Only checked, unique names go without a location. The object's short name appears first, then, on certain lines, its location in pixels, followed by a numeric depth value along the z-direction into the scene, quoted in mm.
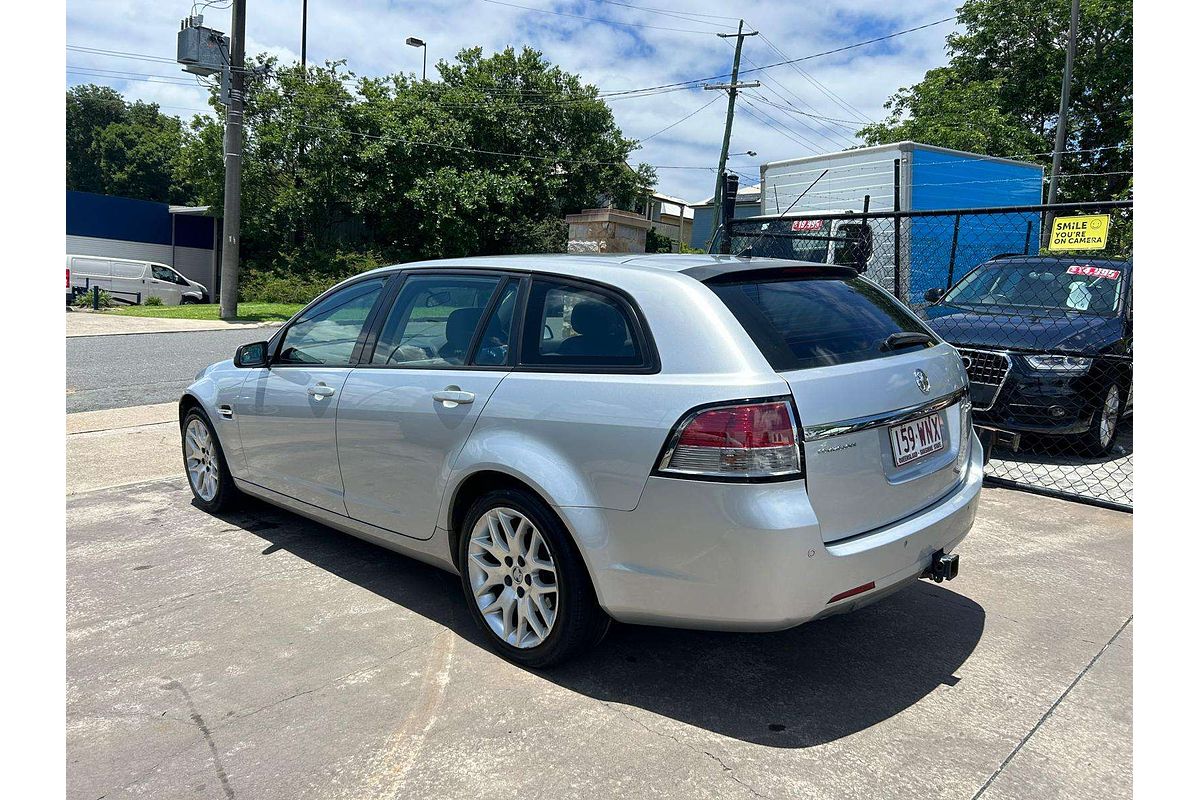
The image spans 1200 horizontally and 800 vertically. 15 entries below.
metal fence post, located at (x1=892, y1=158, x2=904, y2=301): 7716
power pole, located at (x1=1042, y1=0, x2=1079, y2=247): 20898
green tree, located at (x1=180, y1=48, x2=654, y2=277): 29875
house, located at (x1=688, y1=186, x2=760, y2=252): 51050
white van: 26641
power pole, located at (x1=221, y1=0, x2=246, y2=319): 20594
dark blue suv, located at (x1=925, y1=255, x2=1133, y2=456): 6871
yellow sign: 6887
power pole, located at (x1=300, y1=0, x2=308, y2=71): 41500
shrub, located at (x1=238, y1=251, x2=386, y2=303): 28625
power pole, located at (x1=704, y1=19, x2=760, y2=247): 32156
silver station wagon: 2871
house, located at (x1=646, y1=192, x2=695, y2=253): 49719
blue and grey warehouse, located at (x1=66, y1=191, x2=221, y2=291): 33159
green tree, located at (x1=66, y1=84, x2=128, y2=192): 63656
